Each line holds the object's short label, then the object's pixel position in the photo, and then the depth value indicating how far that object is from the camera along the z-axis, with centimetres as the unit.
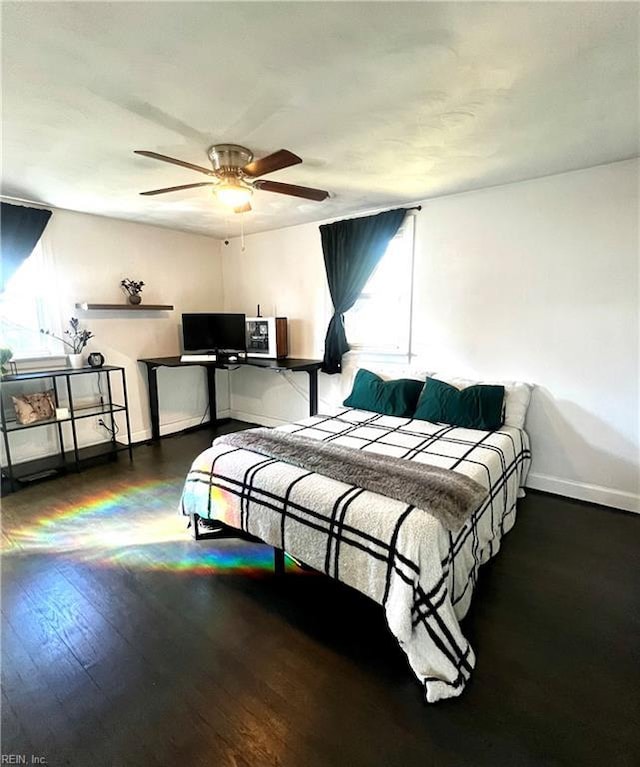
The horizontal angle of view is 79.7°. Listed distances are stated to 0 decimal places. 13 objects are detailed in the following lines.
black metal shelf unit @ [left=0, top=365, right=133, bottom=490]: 316
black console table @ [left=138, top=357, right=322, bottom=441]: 393
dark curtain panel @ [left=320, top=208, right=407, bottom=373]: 358
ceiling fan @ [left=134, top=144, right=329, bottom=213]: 214
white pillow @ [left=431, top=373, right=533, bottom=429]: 287
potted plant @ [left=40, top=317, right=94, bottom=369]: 360
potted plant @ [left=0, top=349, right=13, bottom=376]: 309
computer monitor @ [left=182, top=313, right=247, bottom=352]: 434
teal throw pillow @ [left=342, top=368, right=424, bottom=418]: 318
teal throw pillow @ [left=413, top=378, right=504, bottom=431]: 282
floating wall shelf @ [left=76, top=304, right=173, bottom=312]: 369
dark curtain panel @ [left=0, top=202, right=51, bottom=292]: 313
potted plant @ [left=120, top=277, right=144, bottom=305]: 401
